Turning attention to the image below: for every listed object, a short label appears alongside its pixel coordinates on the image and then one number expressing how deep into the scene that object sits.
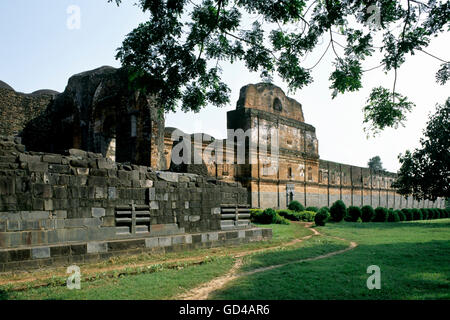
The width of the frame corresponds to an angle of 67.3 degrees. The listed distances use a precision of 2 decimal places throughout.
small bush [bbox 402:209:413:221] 24.95
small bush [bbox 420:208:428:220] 27.95
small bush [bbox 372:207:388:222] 21.39
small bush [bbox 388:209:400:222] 22.24
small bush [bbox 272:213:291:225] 17.01
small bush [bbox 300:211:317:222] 19.67
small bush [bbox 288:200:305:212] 22.23
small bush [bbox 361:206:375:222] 20.96
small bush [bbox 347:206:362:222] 20.73
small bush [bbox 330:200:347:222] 19.19
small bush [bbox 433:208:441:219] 30.37
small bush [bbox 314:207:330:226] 16.77
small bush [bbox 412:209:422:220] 26.17
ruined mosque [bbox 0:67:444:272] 6.60
